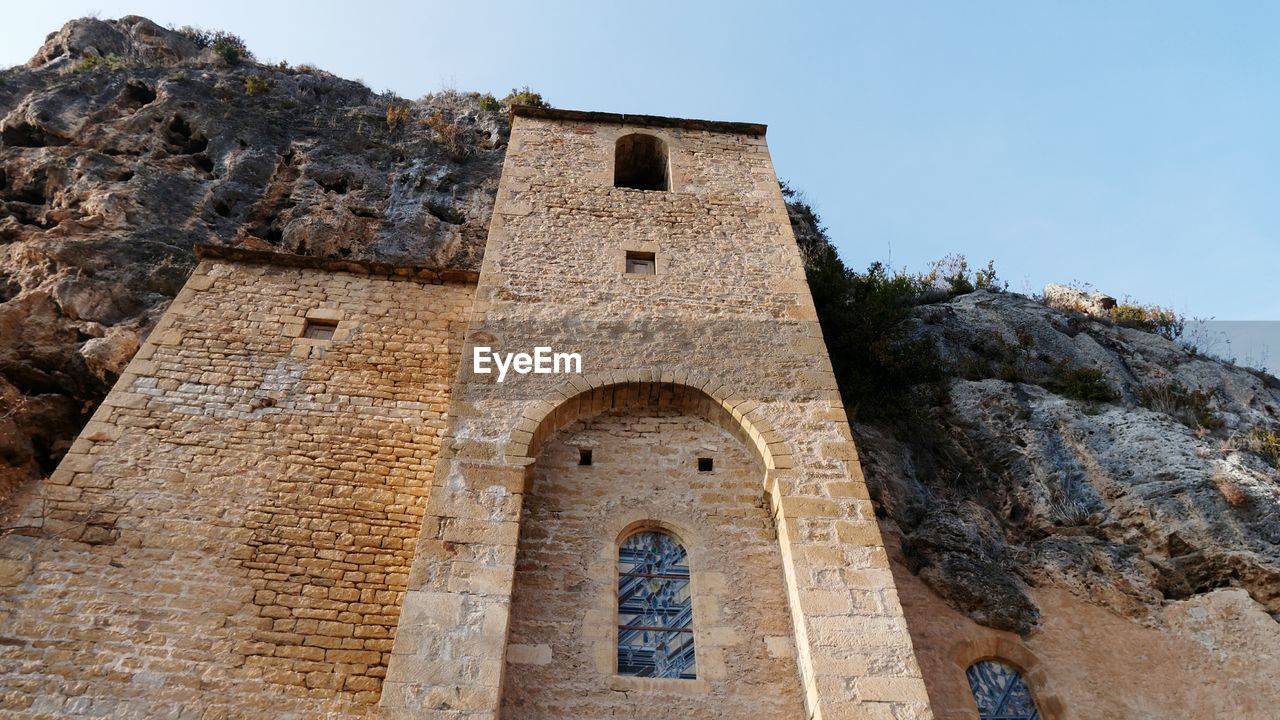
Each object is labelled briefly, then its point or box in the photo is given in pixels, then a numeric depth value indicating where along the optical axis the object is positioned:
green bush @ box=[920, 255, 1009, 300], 15.16
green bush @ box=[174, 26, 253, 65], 16.95
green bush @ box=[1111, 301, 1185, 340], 13.62
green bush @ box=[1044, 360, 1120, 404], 10.09
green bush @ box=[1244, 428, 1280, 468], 8.86
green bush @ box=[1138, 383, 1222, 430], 9.48
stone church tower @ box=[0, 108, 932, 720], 5.58
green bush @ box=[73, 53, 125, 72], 14.61
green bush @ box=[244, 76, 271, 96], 15.26
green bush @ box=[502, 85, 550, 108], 17.46
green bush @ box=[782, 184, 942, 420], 10.66
